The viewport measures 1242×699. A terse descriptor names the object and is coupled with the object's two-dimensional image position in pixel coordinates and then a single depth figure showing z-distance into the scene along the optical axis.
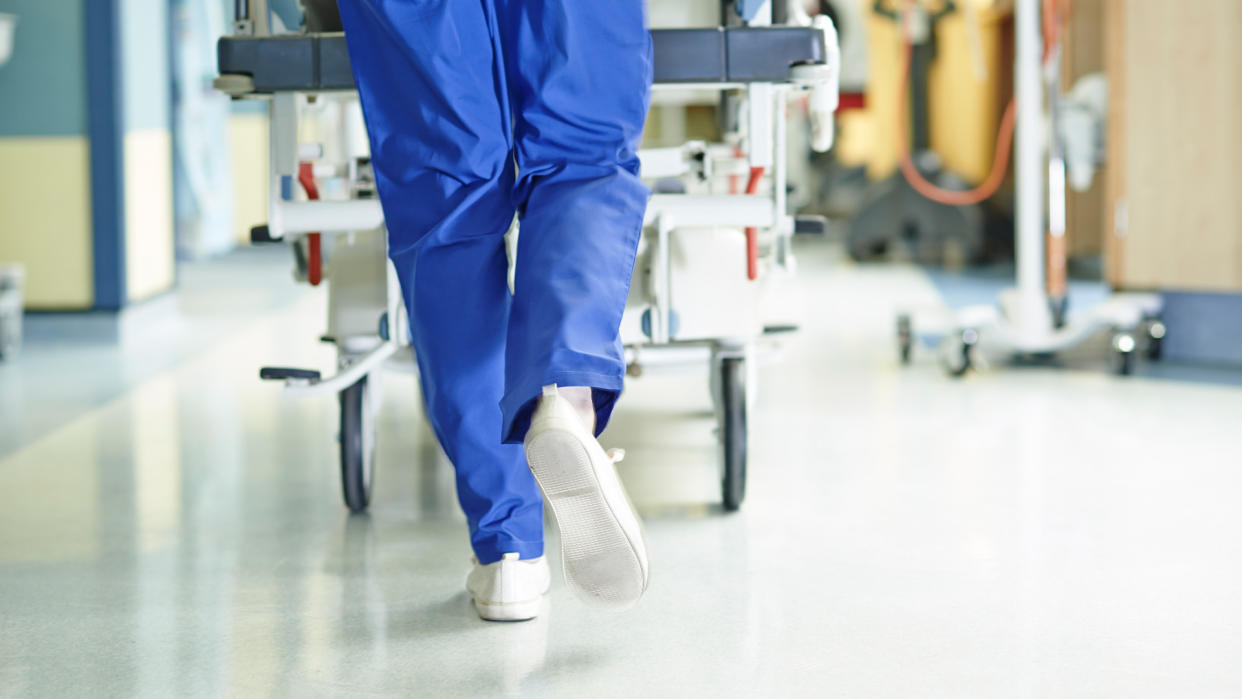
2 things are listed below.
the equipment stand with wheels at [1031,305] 4.77
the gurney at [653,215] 3.25
